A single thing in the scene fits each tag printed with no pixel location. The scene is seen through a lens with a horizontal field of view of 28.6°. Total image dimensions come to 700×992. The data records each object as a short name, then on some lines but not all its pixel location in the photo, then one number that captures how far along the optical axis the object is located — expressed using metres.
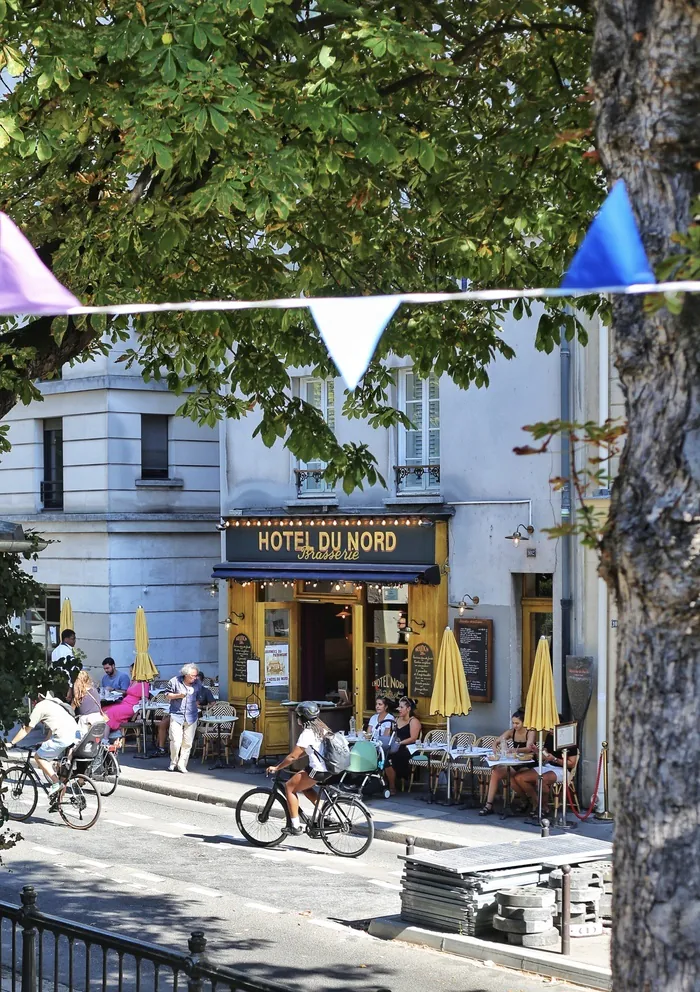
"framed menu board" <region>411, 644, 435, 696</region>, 20.77
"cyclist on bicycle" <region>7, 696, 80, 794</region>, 17.02
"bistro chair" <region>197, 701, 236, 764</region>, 22.48
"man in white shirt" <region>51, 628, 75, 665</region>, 22.70
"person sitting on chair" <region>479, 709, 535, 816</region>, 18.00
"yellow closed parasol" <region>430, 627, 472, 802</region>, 18.45
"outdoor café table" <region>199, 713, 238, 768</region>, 22.20
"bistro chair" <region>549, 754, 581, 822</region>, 17.64
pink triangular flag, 4.90
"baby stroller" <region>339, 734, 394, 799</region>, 17.52
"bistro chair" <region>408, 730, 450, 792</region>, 18.84
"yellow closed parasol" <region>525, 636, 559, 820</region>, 17.17
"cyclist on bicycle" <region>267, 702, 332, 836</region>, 15.62
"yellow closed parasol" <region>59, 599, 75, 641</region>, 25.19
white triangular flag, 4.95
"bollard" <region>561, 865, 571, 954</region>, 11.29
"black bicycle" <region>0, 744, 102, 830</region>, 17.27
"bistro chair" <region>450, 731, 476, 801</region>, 18.67
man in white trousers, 21.17
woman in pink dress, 23.64
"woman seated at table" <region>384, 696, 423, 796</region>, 19.39
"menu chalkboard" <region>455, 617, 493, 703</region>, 19.95
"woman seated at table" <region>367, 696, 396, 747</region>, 19.52
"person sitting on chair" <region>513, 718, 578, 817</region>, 17.66
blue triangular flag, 4.30
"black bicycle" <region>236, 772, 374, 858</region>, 15.80
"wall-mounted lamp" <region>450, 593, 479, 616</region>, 20.16
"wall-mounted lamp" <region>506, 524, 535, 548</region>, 19.23
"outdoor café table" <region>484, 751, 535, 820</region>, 17.67
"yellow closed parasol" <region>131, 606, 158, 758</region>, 23.28
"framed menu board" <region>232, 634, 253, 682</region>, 23.72
